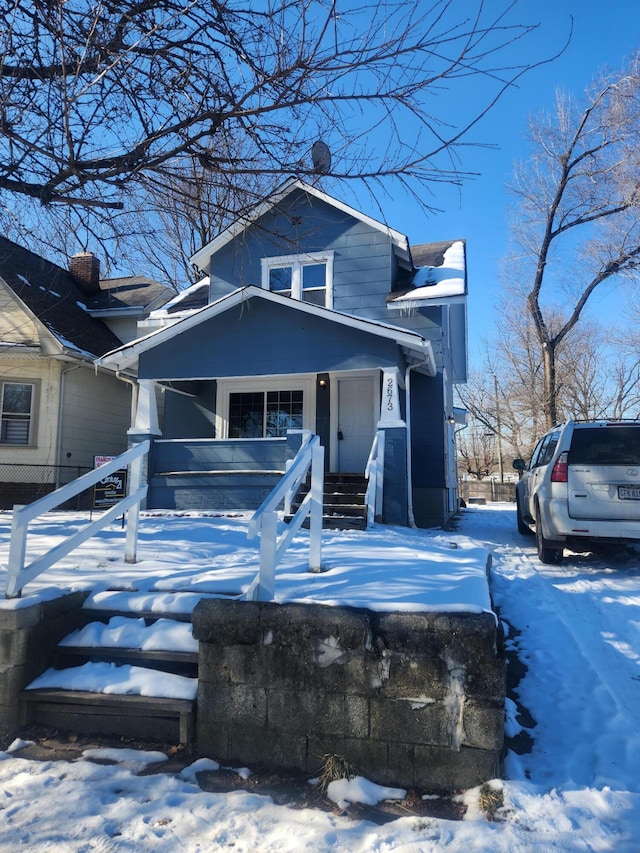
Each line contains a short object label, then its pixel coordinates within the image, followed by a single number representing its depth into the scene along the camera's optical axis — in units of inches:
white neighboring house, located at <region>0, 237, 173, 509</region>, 493.7
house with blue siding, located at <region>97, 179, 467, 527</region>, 400.5
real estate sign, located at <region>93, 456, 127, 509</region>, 334.9
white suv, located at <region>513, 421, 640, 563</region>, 261.3
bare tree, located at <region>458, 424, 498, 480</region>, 1614.9
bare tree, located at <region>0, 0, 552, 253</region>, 149.7
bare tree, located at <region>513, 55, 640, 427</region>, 649.6
